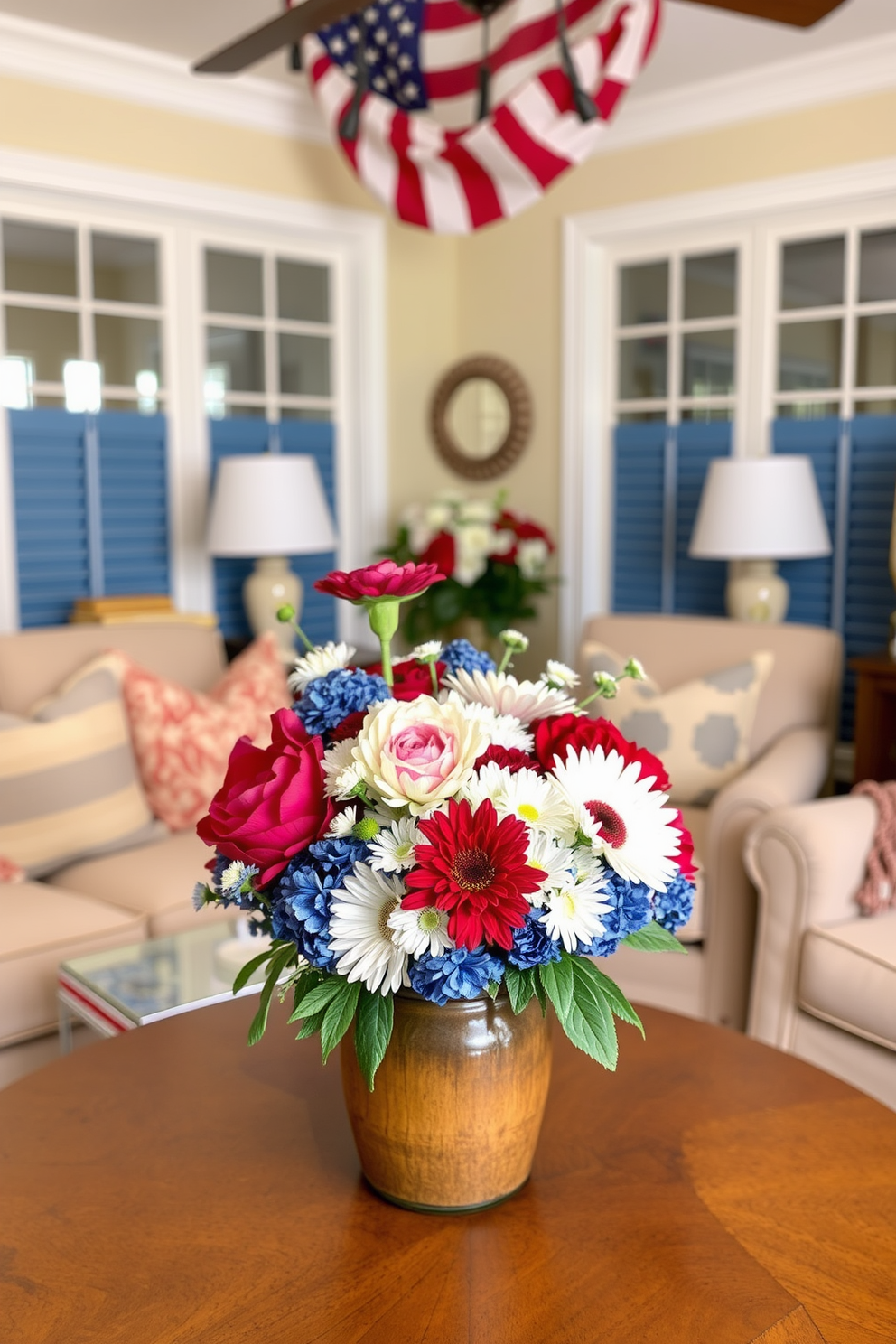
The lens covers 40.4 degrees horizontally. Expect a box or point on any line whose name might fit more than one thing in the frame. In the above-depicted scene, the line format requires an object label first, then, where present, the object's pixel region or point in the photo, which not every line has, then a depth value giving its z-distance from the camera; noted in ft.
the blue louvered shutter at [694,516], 12.52
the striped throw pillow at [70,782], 8.32
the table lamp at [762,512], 10.76
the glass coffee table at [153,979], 6.13
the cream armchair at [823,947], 6.84
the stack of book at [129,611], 11.42
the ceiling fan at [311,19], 6.27
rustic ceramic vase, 3.48
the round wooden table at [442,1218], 3.34
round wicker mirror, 13.71
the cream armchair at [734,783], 8.08
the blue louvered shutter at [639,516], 13.01
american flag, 9.23
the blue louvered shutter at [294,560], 12.95
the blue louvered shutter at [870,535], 11.37
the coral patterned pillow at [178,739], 9.14
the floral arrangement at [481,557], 12.57
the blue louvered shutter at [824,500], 11.68
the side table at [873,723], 10.17
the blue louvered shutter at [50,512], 11.36
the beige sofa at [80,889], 7.11
